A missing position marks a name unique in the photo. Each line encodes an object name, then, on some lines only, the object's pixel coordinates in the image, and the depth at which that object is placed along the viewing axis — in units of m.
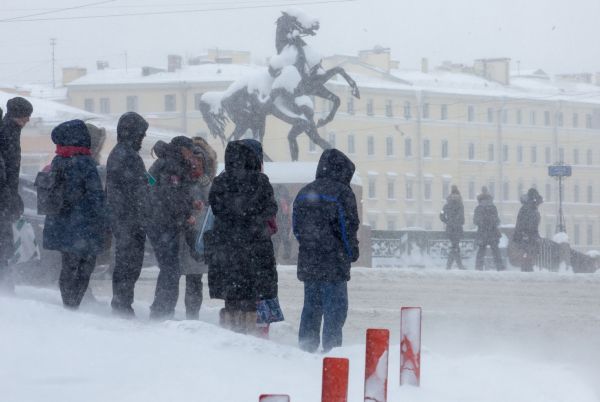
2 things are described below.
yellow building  143.80
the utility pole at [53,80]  157.74
